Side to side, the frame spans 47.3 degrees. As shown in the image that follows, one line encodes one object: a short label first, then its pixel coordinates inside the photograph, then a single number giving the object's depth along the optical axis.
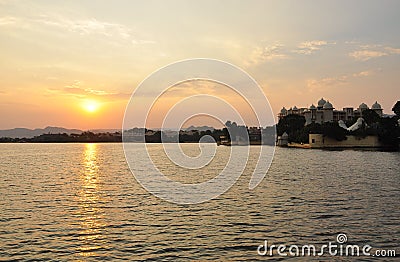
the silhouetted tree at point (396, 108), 126.75
